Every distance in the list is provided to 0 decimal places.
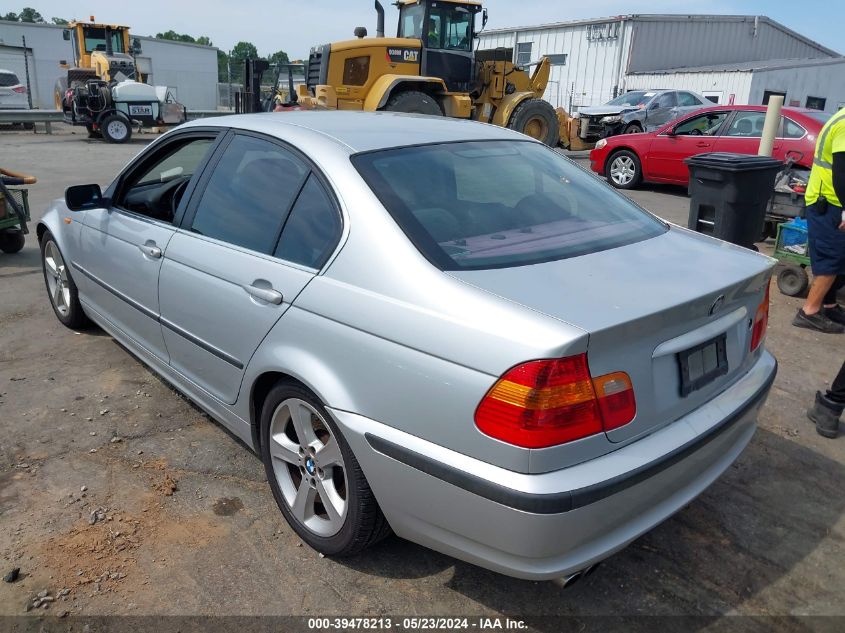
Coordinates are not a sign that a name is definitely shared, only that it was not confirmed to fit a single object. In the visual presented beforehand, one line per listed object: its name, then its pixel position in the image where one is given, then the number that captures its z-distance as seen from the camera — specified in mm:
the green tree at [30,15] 88219
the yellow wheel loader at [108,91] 20078
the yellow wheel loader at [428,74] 13617
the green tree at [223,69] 47688
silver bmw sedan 1947
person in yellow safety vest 4520
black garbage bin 5742
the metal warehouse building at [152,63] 35094
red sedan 10188
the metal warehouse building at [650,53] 25953
